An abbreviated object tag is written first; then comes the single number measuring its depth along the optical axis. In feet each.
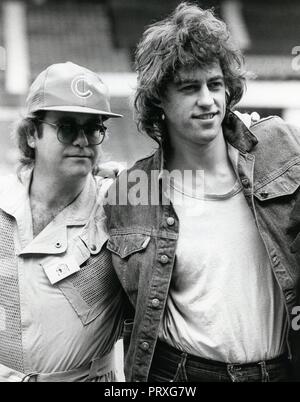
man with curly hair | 9.57
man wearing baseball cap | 10.47
